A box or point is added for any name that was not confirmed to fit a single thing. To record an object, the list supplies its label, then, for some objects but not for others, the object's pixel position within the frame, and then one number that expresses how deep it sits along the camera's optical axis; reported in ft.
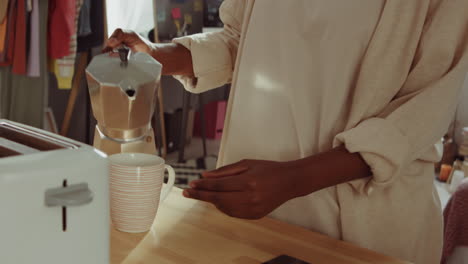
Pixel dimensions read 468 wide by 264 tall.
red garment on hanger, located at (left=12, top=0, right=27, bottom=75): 10.19
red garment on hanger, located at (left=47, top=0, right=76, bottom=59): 10.75
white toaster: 1.59
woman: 2.78
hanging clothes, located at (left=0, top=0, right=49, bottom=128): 10.58
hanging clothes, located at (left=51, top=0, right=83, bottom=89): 11.06
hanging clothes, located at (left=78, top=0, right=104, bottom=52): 12.25
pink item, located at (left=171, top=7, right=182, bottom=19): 15.30
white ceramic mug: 2.73
